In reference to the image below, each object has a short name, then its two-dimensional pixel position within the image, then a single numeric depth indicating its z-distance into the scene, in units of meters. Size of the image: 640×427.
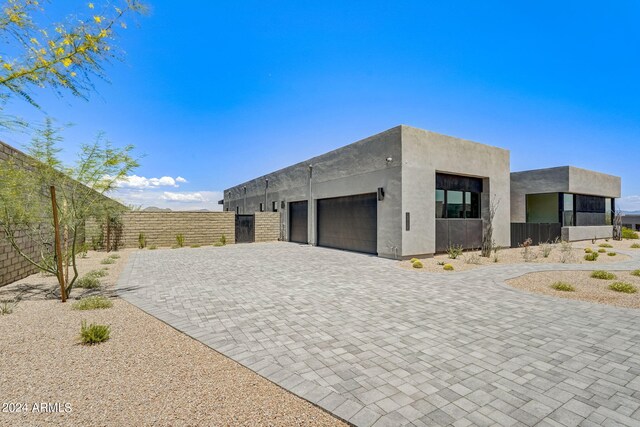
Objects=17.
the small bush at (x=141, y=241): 17.89
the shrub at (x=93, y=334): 4.25
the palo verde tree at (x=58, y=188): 6.41
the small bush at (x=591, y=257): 12.01
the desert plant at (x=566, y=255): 11.48
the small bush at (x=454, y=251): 12.51
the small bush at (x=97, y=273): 8.99
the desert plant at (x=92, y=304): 5.96
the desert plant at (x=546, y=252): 12.79
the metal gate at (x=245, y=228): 21.68
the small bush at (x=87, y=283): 7.87
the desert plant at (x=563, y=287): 7.34
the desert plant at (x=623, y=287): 7.12
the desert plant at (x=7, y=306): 5.53
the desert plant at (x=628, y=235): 22.33
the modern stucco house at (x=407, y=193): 12.43
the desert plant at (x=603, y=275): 8.54
